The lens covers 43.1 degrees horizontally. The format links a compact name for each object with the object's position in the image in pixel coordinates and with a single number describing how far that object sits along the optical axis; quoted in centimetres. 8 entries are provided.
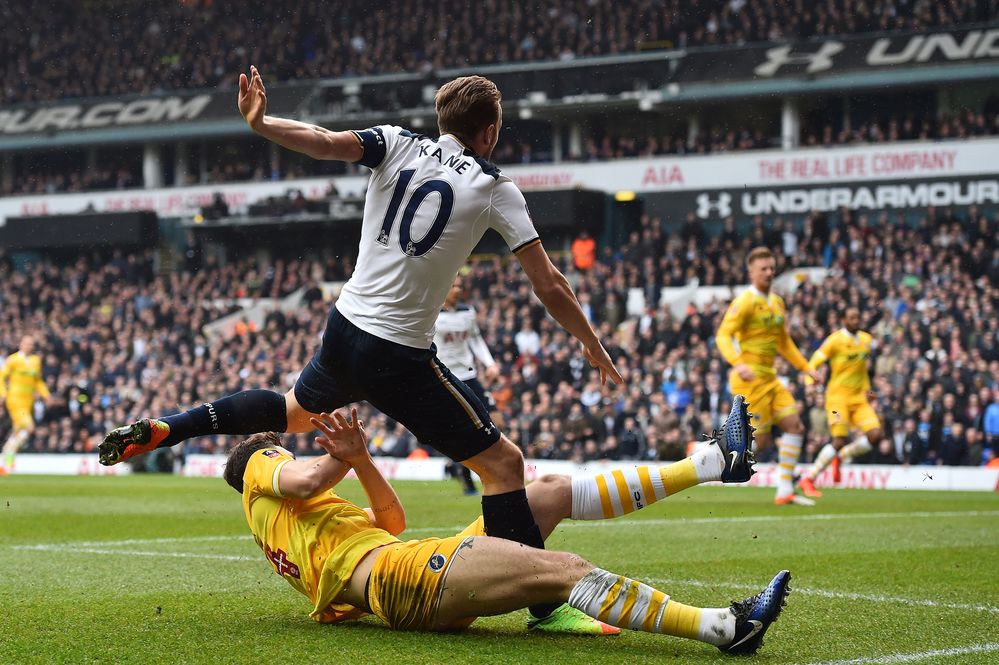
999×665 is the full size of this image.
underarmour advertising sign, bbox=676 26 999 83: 2941
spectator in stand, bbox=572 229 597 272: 3073
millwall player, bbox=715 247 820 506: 1297
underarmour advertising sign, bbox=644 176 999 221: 2831
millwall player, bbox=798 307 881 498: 1597
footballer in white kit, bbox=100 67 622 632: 522
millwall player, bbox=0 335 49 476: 2225
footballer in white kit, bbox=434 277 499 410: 1399
